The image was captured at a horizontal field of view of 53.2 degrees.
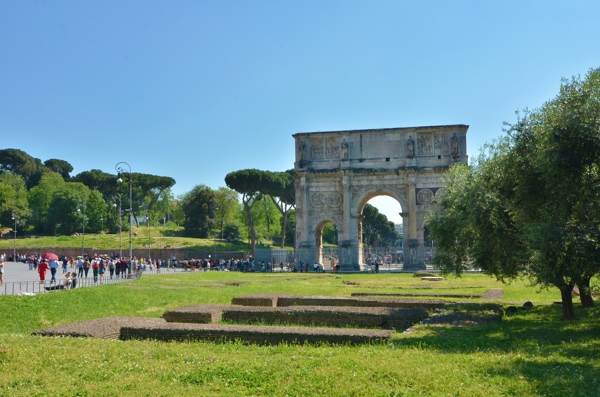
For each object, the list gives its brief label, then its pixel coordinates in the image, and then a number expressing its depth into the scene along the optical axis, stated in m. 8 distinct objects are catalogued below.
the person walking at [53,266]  26.88
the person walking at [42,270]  25.88
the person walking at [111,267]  35.81
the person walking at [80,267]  33.97
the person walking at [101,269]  33.35
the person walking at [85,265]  33.44
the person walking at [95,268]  31.80
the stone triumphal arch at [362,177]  47.97
